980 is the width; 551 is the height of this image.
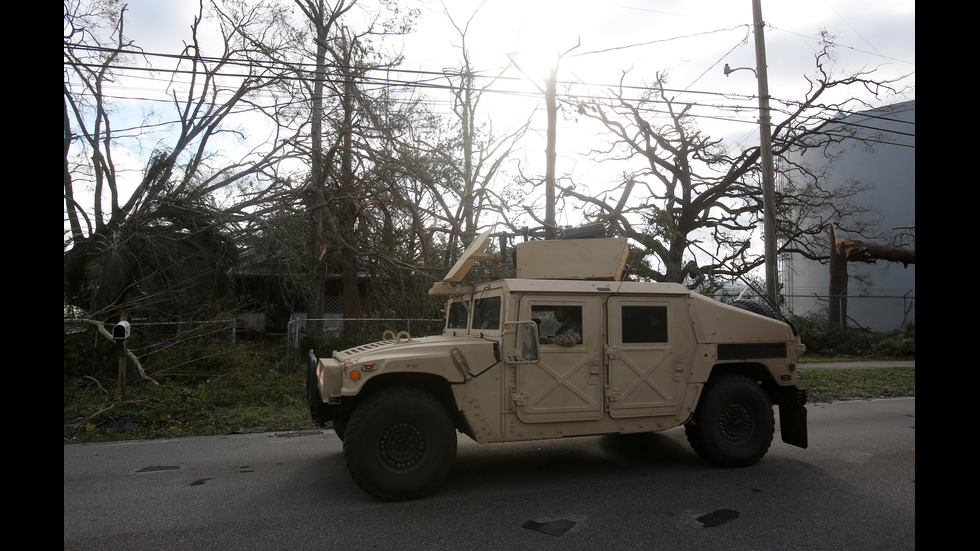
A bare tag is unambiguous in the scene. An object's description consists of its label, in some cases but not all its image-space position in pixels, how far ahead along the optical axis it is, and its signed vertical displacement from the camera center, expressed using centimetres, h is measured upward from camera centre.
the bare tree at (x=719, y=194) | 2008 +275
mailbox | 892 -86
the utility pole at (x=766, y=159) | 1230 +238
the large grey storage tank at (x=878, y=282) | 2358 -53
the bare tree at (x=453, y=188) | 1466 +229
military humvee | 514 -96
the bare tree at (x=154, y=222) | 1181 +111
